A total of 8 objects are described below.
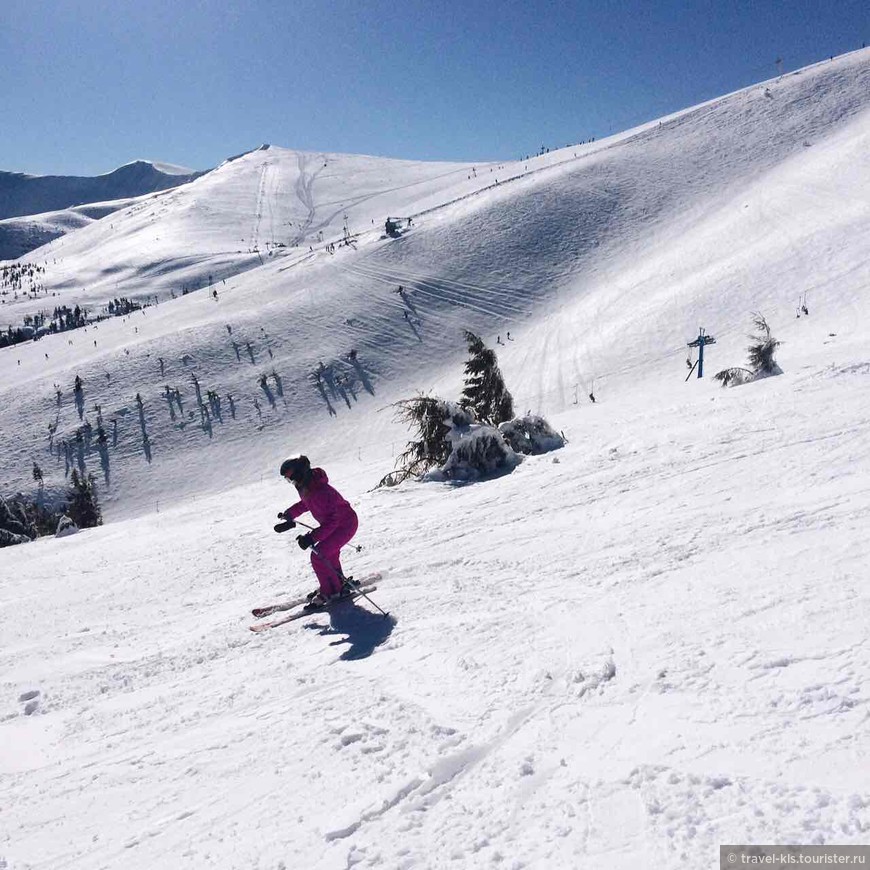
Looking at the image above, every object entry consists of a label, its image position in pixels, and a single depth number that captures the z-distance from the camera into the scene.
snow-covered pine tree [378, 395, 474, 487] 11.59
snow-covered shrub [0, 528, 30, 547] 19.62
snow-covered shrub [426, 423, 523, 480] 10.70
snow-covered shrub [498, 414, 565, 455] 11.62
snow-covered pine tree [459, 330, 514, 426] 21.06
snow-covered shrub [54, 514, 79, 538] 14.20
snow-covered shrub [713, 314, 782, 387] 14.78
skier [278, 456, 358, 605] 6.31
